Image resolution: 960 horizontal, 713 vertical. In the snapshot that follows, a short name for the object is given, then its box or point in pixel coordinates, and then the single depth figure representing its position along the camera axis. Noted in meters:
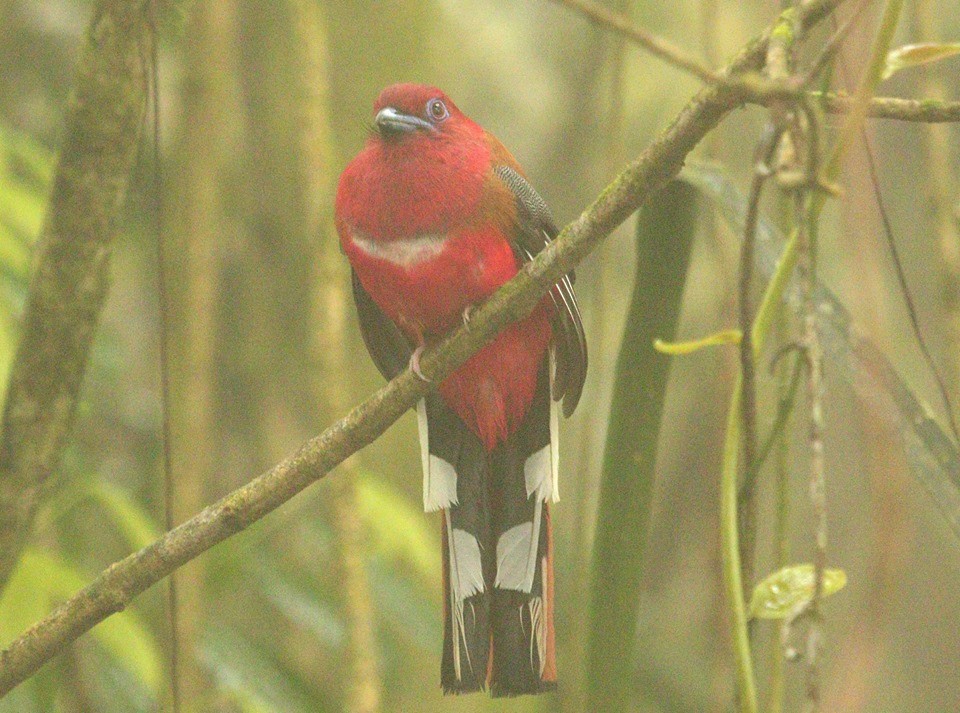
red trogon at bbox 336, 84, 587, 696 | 7.86
